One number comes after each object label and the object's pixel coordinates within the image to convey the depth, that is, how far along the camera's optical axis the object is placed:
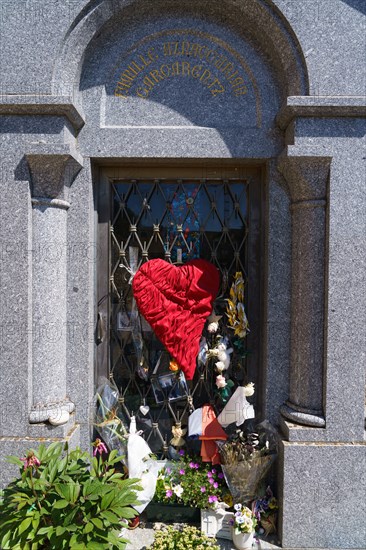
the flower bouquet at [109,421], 3.95
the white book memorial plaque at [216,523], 3.67
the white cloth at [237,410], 3.95
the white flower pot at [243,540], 3.52
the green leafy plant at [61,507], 2.83
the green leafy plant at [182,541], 3.12
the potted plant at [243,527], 3.48
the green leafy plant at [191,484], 3.74
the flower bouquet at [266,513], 3.74
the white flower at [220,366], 3.95
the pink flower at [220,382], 3.93
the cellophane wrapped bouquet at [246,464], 3.66
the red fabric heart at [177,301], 3.96
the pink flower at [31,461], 3.13
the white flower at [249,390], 3.88
